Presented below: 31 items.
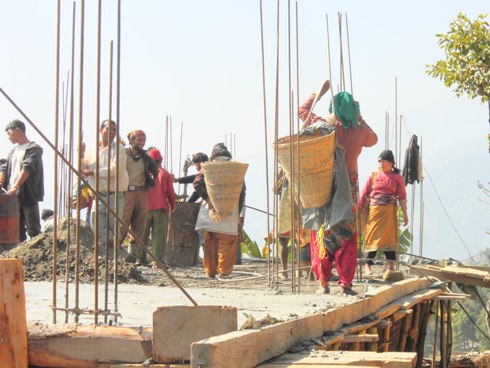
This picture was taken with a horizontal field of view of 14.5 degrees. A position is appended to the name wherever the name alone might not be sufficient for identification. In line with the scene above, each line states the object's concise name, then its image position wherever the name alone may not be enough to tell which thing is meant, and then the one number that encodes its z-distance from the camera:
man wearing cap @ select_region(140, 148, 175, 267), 19.64
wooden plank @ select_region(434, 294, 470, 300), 14.67
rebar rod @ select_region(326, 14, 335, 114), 13.41
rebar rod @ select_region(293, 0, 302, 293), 13.24
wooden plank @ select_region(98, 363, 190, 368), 7.41
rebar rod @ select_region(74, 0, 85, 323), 9.09
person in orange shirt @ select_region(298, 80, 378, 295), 13.12
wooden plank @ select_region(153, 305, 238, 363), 7.49
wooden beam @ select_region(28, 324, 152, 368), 7.65
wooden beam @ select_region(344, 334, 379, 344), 9.81
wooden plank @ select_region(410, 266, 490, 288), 17.06
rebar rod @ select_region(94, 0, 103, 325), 9.23
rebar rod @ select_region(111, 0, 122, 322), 9.66
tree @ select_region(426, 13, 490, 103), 21.73
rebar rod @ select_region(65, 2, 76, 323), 9.74
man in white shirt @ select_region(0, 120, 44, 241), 16.05
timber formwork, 7.13
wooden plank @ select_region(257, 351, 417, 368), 7.52
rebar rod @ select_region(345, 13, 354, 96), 17.22
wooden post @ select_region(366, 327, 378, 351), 11.05
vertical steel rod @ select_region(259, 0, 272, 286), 15.97
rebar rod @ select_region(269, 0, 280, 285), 14.95
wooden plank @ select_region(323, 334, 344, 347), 9.19
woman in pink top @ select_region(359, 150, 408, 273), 18.36
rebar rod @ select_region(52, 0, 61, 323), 9.40
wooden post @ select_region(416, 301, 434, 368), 15.76
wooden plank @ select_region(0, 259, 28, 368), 7.55
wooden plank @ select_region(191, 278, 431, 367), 6.83
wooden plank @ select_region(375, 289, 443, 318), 12.07
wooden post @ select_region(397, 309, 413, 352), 14.14
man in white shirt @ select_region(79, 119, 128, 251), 15.60
